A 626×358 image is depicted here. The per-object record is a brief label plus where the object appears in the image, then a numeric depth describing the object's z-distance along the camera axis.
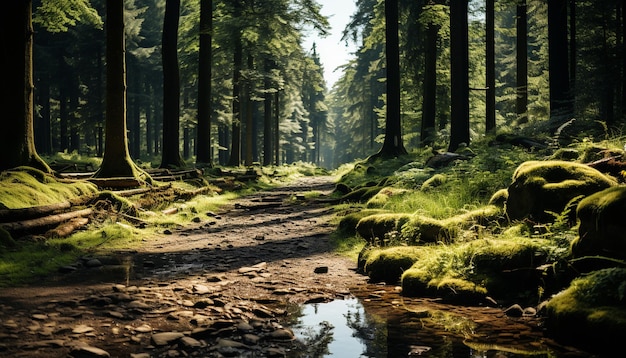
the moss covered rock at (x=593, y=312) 3.47
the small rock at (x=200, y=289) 5.34
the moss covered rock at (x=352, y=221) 8.88
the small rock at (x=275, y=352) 3.54
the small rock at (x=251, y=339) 3.81
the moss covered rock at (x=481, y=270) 5.02
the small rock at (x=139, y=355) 3.44
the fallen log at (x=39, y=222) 6.80
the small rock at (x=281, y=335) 3.92
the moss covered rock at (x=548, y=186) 5.85
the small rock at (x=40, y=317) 4.15
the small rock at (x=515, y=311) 4.46
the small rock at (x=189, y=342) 3.70
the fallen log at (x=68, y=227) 7.62
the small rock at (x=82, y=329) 3.91
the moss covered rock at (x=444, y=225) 6.84
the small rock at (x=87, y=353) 3.39
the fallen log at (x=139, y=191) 10.81
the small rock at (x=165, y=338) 3.76
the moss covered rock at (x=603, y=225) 4.18
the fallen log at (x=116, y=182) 11.42
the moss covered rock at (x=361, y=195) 12.81
